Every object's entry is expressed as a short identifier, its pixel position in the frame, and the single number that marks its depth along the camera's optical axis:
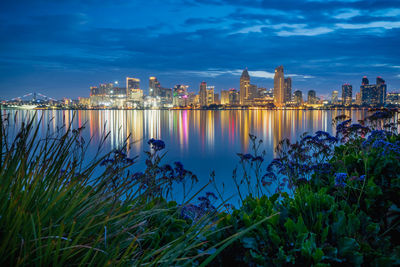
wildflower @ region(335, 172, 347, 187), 3.05
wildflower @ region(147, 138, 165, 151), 4.77
